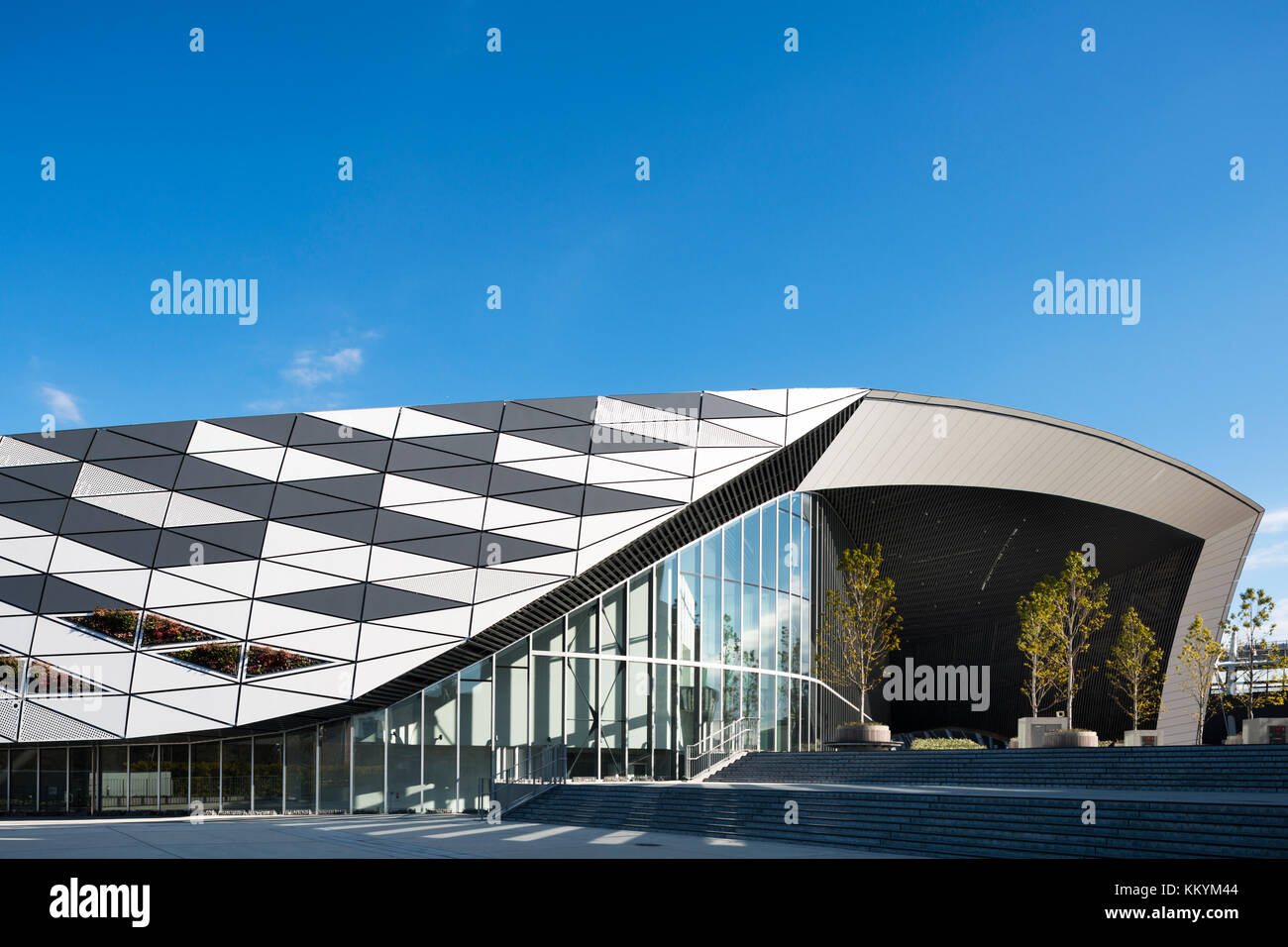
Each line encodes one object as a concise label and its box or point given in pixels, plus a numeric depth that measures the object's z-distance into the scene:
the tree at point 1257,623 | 32.06
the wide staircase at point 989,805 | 12.48
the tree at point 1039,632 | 33.72
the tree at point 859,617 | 32.91
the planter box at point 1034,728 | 27.69
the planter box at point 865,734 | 27.95
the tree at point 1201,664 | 36.56
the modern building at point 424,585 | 24.59
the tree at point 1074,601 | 33.69
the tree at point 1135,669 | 39.12
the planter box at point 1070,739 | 25.12
